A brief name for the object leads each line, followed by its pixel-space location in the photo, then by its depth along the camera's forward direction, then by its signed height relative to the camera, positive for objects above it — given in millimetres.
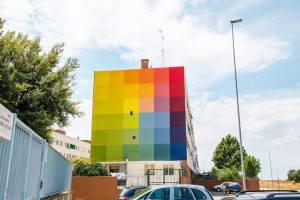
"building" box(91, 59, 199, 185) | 36906 +6569
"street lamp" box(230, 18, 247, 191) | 24656 +7174
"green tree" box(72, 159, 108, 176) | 23828 +364
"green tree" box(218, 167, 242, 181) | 51106 +243
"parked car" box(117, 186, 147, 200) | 13620 -780
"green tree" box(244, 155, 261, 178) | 51594 +1287
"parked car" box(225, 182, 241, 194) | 40469 -1476
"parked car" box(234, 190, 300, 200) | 4439 -284
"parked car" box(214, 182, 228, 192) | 43481 -1697
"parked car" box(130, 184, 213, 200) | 10367 -602
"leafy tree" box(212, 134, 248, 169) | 69188 +5073
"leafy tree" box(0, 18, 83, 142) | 16688 +5212
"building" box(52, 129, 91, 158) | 72156 +7165
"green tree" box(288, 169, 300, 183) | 77075 +337
